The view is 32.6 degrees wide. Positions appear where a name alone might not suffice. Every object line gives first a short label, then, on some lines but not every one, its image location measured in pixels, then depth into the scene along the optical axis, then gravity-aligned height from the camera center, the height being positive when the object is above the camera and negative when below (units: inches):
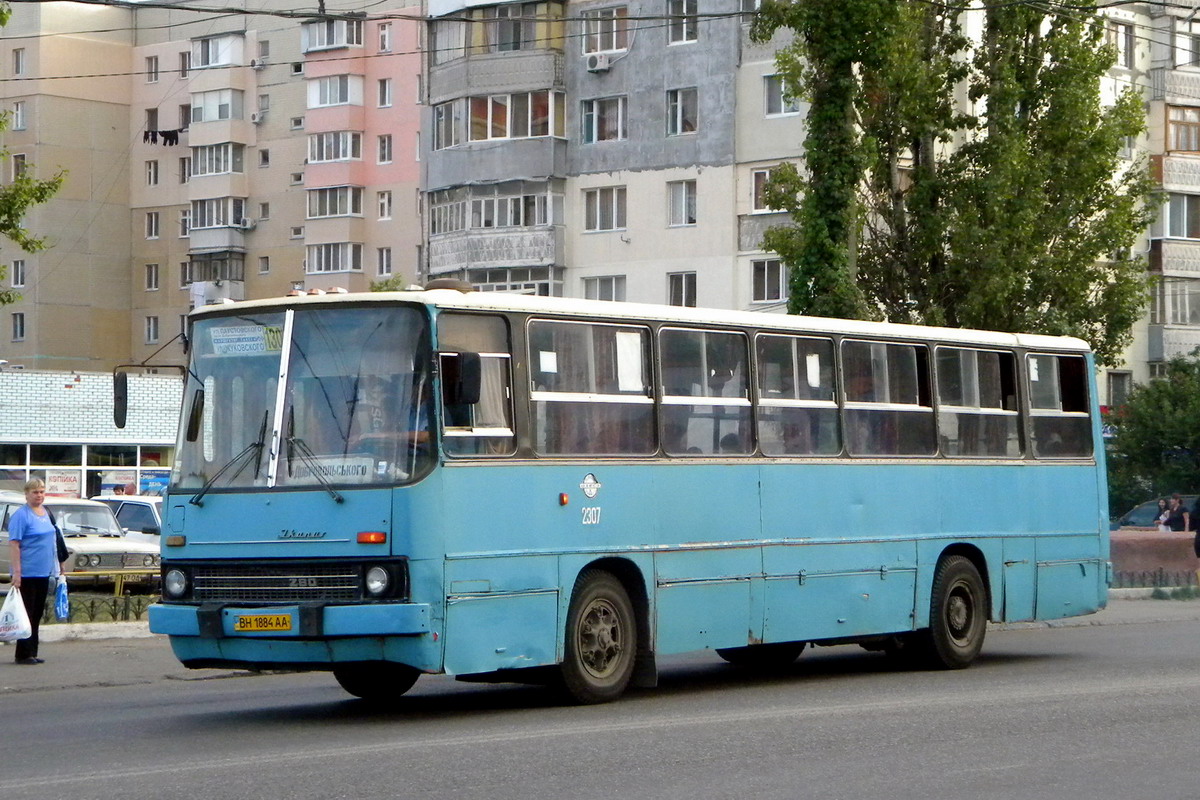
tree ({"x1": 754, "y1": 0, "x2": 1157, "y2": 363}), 1395.2 +203.1
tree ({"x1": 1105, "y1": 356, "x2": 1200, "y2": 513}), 2062.0 +38.1
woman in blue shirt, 700.7 -22.0
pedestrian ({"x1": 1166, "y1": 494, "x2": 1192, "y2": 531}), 1729.8 -35.6
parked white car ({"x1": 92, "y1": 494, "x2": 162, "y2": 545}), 1305.4 -13.8
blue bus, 491.5 -1.3
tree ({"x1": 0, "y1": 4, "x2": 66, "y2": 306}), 1035.3 +146.2
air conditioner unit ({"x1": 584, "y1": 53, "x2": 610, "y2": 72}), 2210.9 +455.8
